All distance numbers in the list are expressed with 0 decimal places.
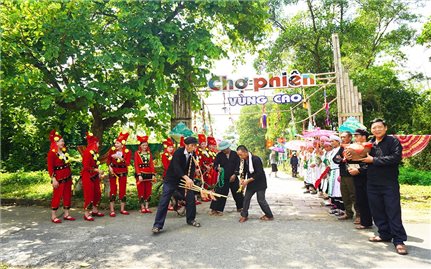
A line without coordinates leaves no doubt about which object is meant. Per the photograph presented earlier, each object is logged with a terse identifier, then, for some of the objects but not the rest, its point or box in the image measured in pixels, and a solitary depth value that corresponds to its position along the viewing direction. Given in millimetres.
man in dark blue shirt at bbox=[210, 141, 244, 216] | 7605
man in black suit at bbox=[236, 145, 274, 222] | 6680
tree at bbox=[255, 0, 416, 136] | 19531
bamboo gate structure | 10172
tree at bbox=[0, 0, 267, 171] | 6980
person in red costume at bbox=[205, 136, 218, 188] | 9508
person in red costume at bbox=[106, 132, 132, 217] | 7266
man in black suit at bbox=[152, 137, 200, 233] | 5723
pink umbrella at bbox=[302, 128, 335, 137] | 8438
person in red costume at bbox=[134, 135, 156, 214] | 7379
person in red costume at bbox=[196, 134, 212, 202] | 9102
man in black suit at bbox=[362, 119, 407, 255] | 4609
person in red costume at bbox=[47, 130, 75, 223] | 6508
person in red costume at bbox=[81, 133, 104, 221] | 6805
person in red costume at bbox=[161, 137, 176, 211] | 7860
